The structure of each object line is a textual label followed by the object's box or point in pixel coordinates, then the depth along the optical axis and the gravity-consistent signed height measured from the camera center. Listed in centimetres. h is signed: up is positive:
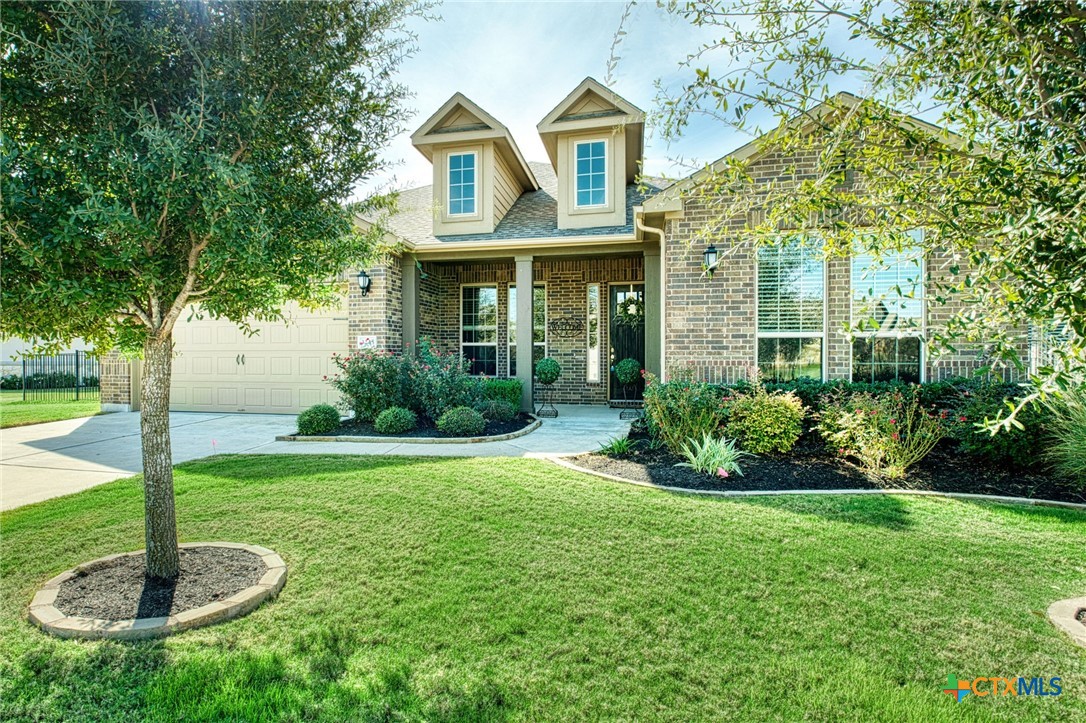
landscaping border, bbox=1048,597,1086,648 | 262 -140
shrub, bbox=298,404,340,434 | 792 -94
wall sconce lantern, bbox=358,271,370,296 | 957 +145
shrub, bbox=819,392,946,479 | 562 -84
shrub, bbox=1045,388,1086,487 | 509 -79
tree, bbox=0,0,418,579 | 245 +106
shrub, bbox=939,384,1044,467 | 562 -85
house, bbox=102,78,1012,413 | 762 +116
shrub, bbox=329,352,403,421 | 859 -41
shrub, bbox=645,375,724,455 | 643 -68
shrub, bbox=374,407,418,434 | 801 -98
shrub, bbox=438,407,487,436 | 782 -99
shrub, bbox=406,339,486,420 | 862 -44
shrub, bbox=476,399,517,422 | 895 -89
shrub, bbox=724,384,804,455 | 631 -78
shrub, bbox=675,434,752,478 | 556 -111
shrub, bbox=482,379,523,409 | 974 -60
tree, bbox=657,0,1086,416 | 187 +112
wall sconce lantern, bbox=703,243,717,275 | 751 +151
